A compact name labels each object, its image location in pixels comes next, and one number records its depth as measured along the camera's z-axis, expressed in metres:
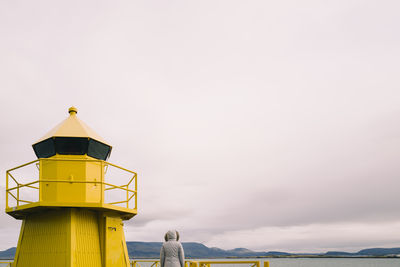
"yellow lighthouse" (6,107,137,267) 12.03
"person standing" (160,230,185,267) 10.87
